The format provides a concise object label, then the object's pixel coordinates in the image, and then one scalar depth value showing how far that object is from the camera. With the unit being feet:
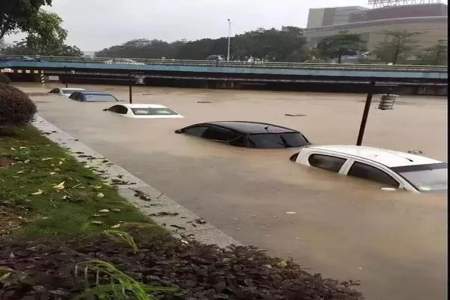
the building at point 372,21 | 296.51
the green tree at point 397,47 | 316.60
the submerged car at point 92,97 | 111.86
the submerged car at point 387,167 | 35.53
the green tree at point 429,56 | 275.78
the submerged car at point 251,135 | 54.49
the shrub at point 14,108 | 37.76
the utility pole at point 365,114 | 50.37
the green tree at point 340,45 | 332.80
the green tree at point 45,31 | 78.44
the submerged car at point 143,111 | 83.56
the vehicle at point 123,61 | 212.84
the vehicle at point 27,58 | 199.11
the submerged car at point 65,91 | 127.87
